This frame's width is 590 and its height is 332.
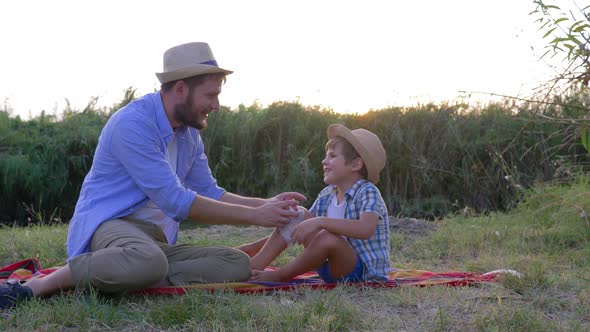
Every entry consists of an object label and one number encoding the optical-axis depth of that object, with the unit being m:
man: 3.73
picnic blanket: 3.97
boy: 4.10
